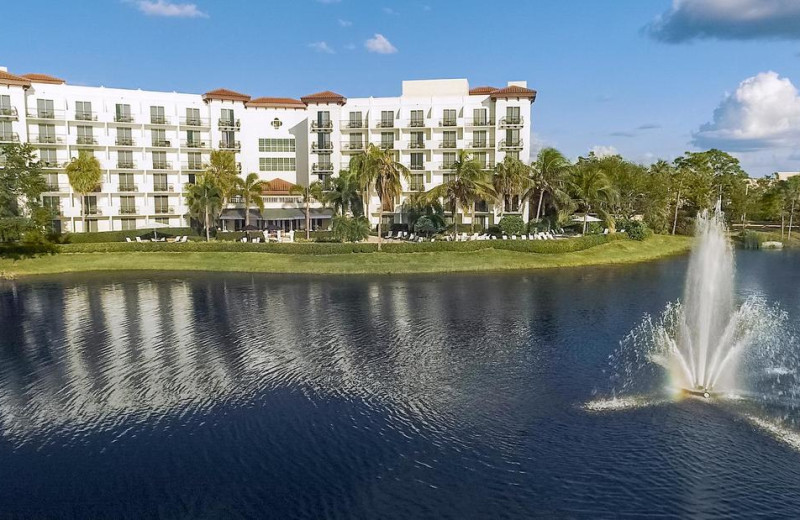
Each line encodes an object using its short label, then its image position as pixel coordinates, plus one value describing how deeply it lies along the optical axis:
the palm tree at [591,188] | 74.25
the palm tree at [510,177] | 67.38
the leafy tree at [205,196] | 66.69
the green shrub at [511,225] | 67.62
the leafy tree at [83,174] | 64.75
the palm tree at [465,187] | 63.62
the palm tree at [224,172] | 69.12
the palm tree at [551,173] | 68.44
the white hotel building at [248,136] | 72.94
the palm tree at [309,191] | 69.25
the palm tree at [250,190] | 69.69
